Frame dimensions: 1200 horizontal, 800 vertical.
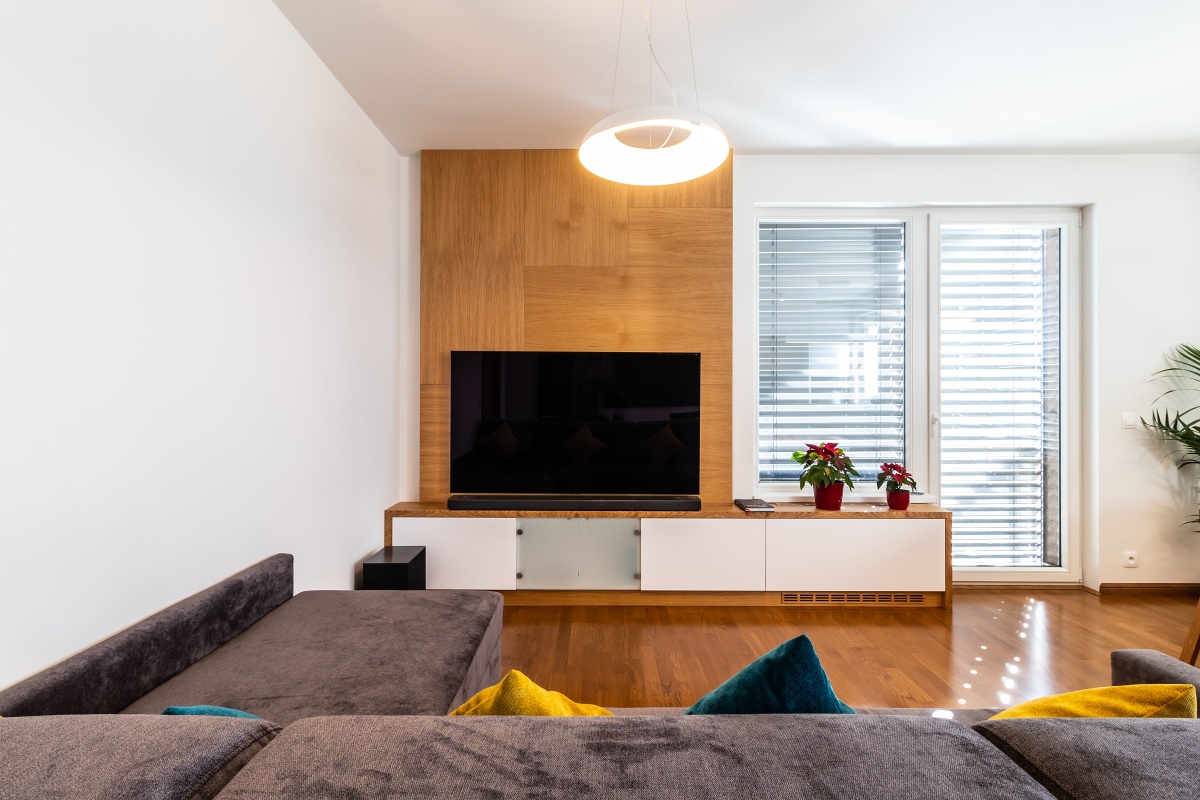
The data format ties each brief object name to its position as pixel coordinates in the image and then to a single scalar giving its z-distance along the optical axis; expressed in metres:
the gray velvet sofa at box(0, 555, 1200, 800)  0.58
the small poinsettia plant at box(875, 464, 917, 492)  3.63
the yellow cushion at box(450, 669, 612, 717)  0.85
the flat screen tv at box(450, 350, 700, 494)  3.73
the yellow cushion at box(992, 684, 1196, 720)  0.83
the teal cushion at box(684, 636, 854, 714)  0.84
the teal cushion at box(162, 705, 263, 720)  0.89
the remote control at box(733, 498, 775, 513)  3.53
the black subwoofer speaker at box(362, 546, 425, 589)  3.03
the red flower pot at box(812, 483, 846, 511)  3.62
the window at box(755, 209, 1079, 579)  3.97
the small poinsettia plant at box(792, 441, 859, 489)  3.62
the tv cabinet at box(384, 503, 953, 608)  3.50
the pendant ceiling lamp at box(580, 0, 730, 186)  2.10
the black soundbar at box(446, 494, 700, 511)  3.54
